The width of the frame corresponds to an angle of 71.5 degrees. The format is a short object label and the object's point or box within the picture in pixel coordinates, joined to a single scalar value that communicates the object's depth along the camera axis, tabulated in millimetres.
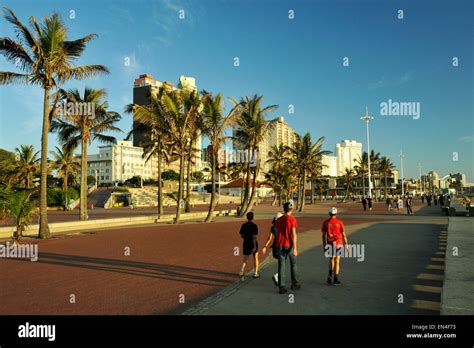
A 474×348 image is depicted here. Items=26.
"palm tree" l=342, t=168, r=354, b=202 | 81188
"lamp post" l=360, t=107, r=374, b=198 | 52872
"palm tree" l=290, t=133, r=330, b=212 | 38406
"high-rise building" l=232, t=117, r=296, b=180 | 124050
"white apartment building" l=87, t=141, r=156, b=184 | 144125
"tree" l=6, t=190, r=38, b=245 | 13047
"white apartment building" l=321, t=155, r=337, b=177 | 191125
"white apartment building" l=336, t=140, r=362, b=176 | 197288
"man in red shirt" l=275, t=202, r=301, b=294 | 6754
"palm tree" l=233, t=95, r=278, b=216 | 27516
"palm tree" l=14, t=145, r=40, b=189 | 42312
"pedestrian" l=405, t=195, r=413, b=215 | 29812
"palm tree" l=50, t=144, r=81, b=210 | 49072
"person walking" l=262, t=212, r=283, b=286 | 6977
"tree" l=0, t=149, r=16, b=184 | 41031
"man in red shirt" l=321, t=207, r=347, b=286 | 7049
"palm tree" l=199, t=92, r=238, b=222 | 23625
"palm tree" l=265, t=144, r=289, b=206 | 56812
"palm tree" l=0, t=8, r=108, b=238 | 15156
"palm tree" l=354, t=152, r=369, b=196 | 80250
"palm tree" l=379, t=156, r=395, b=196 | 86438
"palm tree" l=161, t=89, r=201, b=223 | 22953
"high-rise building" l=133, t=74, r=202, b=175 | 150000
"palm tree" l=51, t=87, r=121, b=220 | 23192
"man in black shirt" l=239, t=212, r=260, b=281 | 7656
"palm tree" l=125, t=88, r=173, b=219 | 22828
